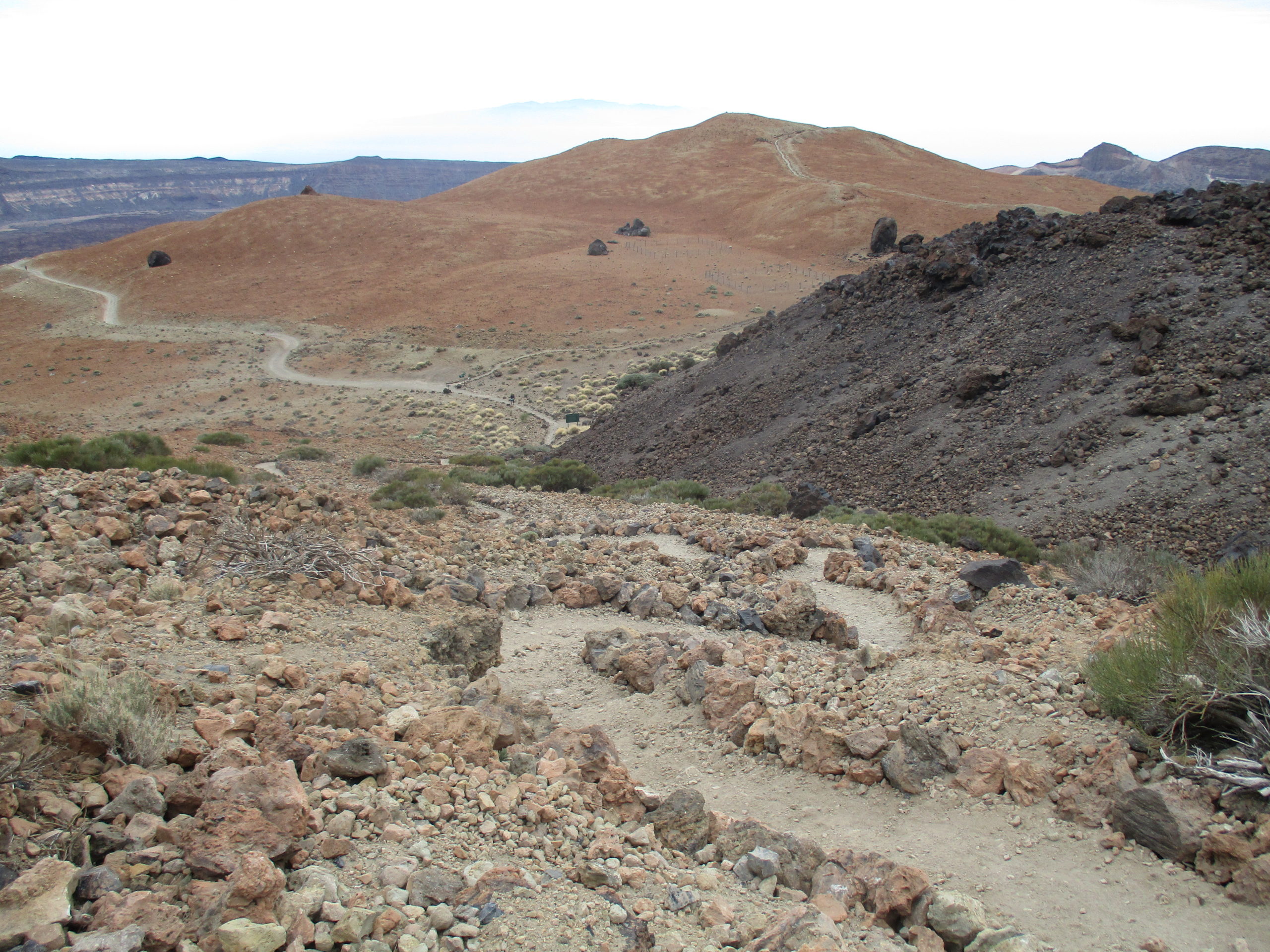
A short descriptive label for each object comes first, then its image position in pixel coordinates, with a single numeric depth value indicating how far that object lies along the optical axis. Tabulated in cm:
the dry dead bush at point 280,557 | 645
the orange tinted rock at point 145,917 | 239
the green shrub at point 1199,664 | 372
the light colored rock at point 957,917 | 305
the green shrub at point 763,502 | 1270
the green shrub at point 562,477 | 1593
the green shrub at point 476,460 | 2020
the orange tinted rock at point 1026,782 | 403
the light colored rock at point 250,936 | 242
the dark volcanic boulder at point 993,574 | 741
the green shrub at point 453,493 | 1179
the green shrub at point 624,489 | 1440
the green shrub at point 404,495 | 1132
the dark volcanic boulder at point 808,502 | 1237
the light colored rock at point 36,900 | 231
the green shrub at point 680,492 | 1398
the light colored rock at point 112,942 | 229
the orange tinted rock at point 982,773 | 420
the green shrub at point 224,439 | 2025
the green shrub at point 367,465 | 1655
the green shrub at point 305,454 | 1881
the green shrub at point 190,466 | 1312
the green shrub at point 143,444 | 1628
